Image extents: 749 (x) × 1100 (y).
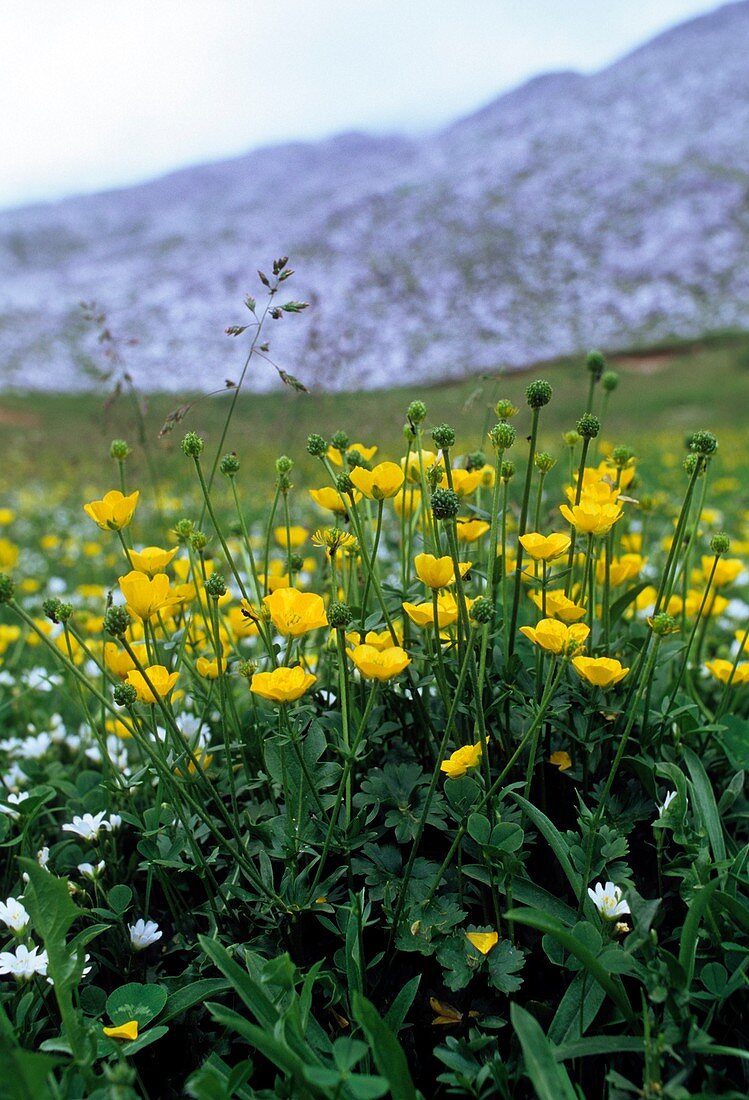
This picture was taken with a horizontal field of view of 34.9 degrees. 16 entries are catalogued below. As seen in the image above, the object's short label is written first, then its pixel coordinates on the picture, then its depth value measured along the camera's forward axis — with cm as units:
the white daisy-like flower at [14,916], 46
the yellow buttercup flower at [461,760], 43
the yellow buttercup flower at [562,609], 45
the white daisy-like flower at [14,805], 49
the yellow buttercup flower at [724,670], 53
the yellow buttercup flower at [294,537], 54
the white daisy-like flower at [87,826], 50
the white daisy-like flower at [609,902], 41
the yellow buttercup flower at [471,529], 51
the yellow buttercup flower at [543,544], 44
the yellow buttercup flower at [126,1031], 40
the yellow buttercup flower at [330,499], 51
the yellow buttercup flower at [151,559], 47
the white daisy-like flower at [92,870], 49
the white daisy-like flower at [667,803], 44
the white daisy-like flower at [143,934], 47
